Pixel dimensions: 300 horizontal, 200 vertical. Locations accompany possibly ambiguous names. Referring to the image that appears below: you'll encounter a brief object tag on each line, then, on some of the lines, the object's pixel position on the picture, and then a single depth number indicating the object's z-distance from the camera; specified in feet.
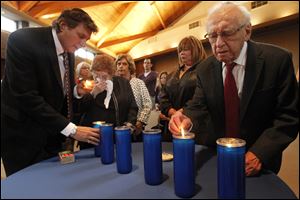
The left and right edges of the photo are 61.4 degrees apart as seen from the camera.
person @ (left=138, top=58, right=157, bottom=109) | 13.60
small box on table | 3.73
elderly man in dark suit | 3.51
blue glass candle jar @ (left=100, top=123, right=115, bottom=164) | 3.47
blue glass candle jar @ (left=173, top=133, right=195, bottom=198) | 2.37
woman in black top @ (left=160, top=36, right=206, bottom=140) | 6.66
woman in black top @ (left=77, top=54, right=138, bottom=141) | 5.86
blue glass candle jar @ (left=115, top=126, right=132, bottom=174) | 3.01
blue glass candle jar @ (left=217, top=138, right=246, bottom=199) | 2.17
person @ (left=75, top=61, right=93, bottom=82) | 7.95
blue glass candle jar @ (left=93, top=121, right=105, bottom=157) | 3.83
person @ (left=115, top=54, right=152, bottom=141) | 7.12
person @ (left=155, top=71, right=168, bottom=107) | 12.89
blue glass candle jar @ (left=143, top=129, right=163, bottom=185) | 2.70
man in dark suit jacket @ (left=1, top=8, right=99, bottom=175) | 4.00
